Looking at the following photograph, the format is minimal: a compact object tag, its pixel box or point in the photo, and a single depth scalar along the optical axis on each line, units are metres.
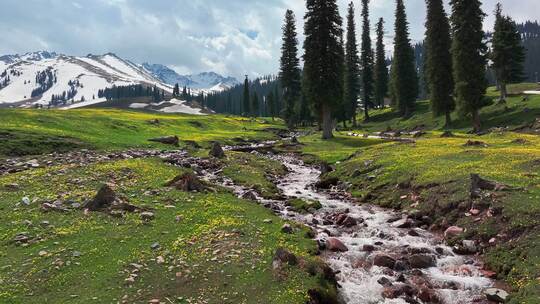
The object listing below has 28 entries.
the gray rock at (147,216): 18.95
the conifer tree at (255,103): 173.12
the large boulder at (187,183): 25.53
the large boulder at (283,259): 14.16
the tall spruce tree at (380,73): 118.69
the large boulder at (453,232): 18.98
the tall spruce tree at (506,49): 87.31
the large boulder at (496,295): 13.16
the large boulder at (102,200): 20.06
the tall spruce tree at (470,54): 63.09
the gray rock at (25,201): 20.45
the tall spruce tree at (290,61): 96.94
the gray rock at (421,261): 16.11
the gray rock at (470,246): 17.38
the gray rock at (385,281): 14.49
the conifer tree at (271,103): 170.51
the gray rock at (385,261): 16.02
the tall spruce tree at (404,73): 98.69
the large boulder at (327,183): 32.44
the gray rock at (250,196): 26.16
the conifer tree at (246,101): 171.38
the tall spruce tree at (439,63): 76.44
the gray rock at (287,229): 18.52
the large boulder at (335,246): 17.59
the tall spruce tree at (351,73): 104.56
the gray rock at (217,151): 42.34
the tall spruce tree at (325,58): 59.97
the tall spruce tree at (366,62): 111.69
